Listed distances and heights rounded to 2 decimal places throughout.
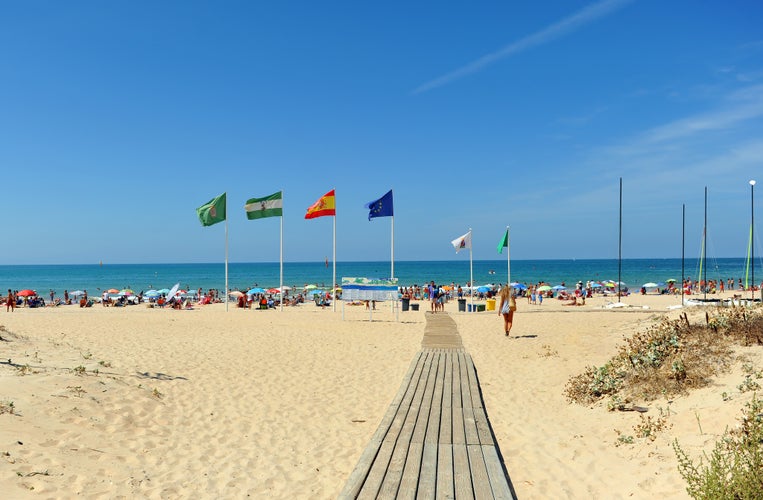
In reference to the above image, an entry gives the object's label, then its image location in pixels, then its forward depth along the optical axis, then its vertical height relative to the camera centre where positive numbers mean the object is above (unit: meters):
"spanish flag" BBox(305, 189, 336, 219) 27.41 +2.61
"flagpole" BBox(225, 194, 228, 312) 31.23 +0.89
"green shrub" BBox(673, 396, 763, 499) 4.72 -2.11
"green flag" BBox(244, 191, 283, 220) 28.80 +2.73
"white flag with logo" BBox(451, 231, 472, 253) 31.04 +0.87
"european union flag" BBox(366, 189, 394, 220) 26.88 +2.56
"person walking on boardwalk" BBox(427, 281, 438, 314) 30.45 -2.68
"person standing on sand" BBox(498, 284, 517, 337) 18.44 -1.78
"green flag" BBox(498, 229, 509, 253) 34.09 +1.03
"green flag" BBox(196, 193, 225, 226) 29.36 +2.50
